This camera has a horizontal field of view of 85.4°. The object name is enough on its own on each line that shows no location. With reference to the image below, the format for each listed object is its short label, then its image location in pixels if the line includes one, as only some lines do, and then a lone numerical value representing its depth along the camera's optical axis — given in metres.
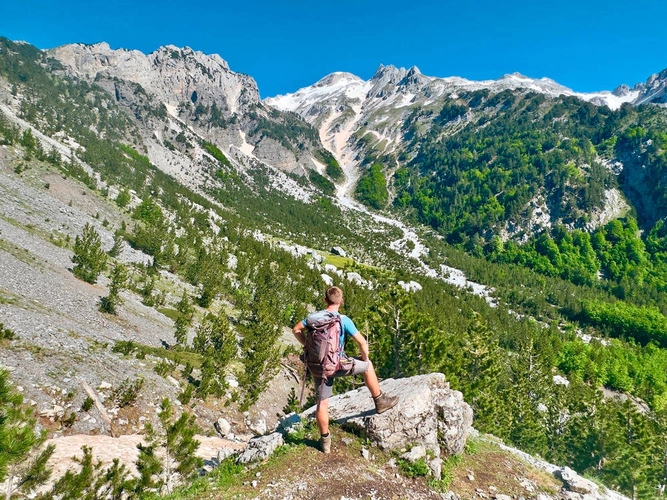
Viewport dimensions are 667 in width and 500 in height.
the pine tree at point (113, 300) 21.39
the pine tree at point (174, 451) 6.90
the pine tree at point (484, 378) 27.09
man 6.84
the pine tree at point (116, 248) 34.21
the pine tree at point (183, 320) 21.93
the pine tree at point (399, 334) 23.44
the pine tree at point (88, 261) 24.95
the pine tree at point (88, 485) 5.51
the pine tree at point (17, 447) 4.50
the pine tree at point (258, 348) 19.03
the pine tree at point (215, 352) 16.36
